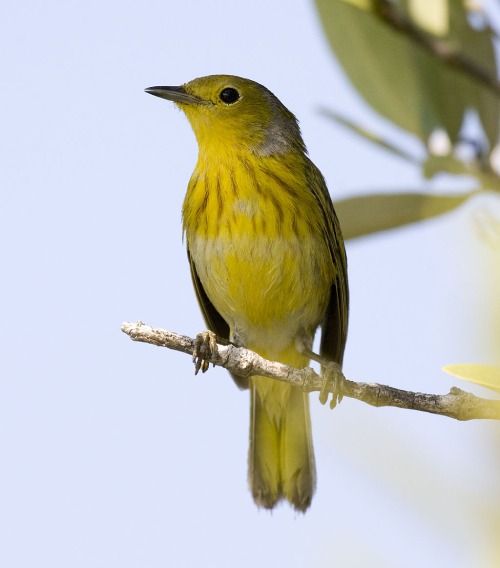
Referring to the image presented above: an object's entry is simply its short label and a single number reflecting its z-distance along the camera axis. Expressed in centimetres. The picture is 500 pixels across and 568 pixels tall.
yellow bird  286
